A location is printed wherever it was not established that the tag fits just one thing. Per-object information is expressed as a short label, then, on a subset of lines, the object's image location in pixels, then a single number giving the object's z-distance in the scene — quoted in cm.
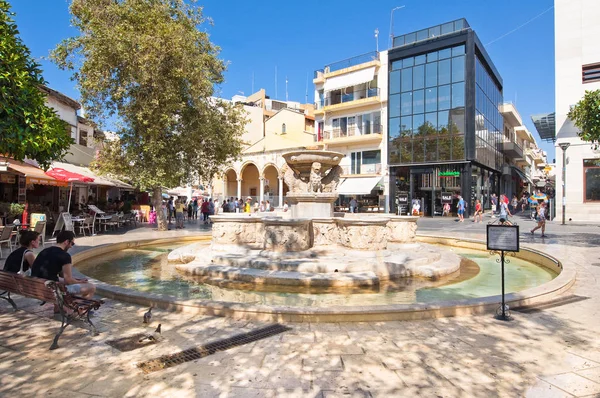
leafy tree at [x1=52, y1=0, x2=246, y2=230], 1338
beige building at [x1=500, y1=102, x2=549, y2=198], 3931
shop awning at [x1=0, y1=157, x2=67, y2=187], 1185
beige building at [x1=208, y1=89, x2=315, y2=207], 3762
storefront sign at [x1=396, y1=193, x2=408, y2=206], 3062
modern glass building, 2789
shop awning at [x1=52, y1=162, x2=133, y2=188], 1534
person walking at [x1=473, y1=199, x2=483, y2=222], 2168
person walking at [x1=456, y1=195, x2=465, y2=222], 2267
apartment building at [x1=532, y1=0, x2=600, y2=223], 2138
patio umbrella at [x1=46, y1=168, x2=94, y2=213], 1288
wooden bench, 387
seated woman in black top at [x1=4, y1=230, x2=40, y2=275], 489
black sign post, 474
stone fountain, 707
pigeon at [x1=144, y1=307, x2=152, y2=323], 447
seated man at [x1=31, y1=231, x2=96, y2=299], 448
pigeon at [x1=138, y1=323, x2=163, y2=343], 395
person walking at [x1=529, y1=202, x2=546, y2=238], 1378
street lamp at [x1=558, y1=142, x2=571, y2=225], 2070
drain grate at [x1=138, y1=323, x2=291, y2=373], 341
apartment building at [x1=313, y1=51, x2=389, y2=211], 3189
